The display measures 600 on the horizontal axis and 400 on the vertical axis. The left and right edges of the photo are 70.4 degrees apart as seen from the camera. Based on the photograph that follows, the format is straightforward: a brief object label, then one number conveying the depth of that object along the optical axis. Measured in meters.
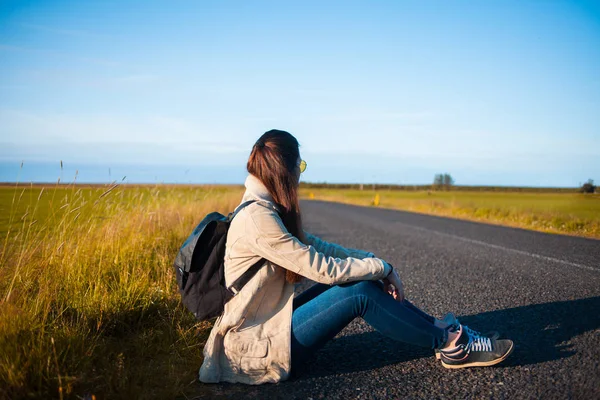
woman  2.34
